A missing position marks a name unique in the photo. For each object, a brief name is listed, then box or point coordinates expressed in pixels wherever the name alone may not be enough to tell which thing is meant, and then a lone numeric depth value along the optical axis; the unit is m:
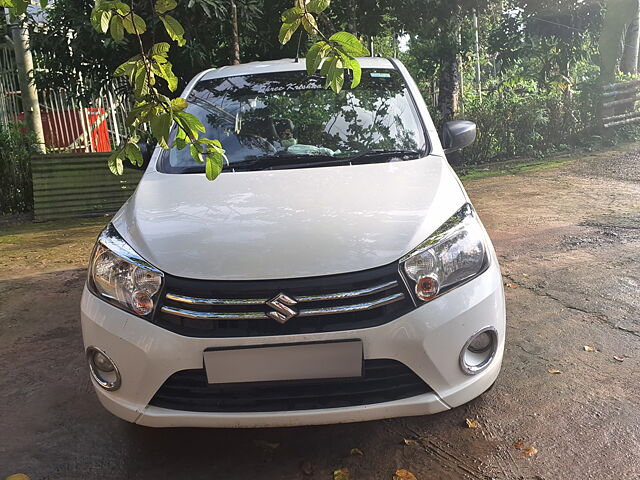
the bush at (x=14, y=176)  7.95
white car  2.00
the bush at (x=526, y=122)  9.97
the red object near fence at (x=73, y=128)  10.20
